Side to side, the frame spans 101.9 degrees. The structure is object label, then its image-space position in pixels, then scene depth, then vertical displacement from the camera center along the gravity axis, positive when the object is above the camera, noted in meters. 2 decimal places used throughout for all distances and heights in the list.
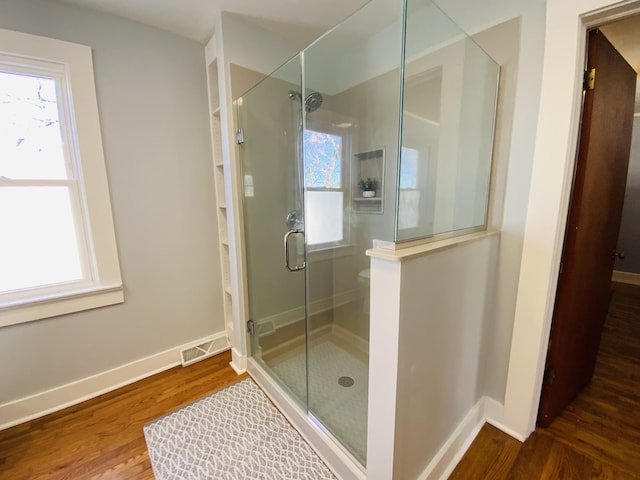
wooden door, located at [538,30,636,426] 1.23 -0.15
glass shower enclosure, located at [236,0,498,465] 1.35 +0.15
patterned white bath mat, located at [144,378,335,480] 1.28 -1.33
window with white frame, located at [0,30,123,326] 1.50 +0.09
